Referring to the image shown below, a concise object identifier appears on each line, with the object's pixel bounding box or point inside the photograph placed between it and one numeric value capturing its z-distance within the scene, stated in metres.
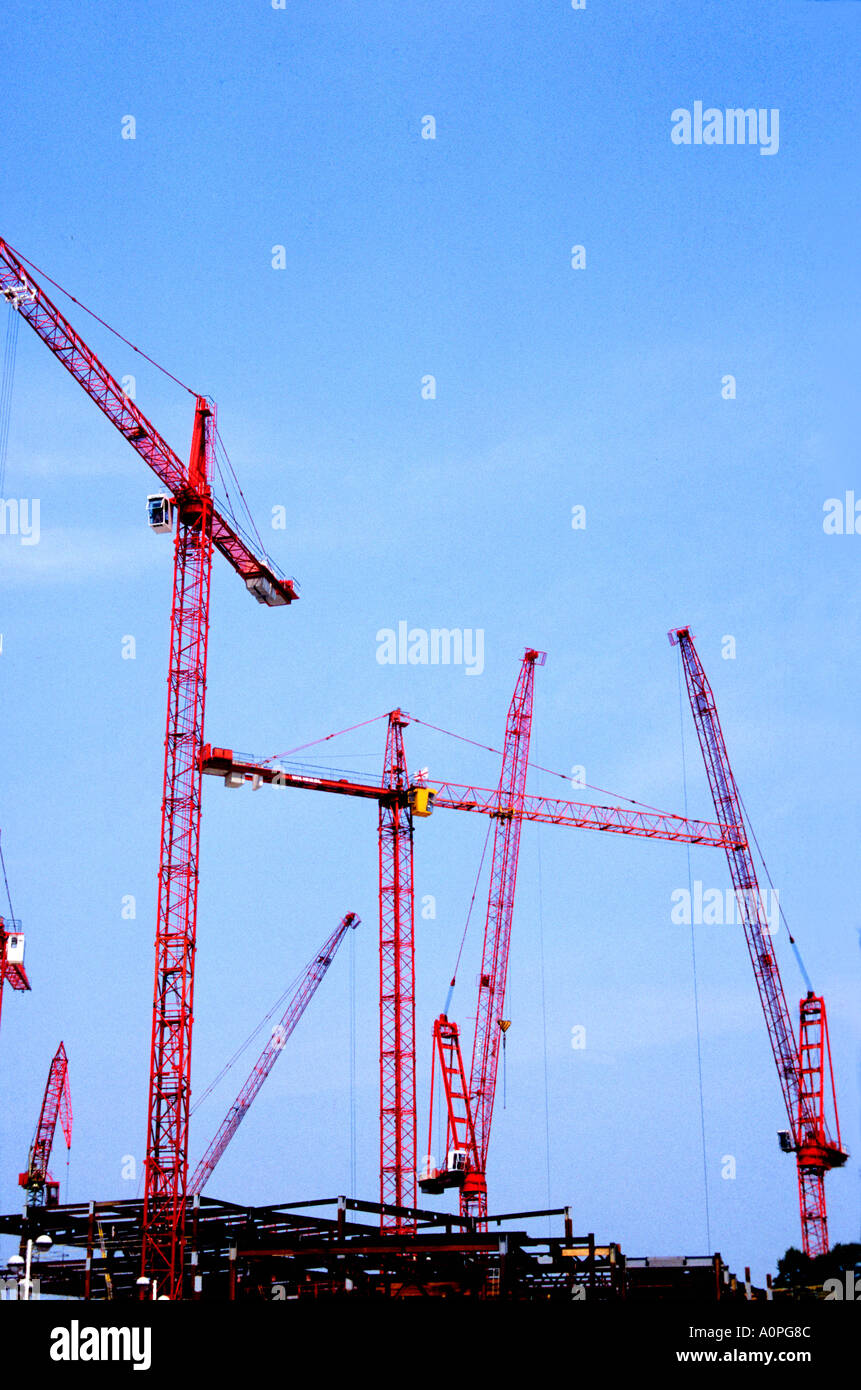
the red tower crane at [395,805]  110.62
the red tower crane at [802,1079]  130.75
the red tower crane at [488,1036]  125.50
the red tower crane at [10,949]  103.06
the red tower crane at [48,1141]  154.62
